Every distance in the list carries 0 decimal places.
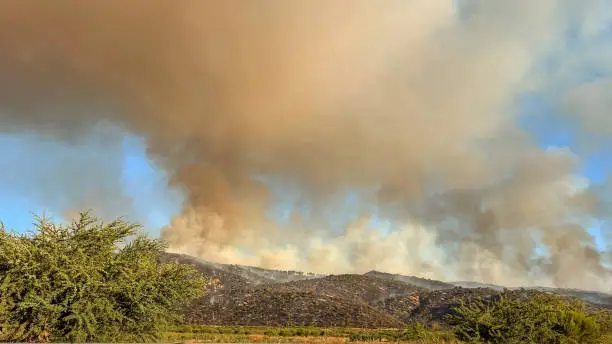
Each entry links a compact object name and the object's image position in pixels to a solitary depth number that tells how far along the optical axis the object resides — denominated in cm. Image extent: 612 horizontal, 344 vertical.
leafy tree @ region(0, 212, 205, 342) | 1758
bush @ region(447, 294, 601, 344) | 2320
